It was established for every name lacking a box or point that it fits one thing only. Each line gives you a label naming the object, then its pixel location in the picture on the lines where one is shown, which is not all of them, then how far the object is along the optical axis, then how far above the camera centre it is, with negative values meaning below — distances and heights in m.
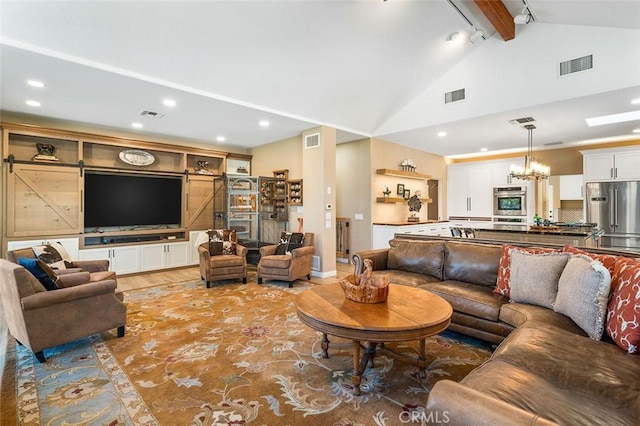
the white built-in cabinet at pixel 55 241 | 4.80 -0.44
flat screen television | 5.58 +0.30
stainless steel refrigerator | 5.95 +0.10
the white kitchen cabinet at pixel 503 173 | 8.05 +1.09
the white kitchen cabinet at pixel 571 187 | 7.38 +0.62
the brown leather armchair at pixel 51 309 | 2.55 -0.84
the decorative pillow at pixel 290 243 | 5.46 -0.51
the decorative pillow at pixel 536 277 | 2.45 -0.53
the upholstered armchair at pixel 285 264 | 4.96 -0.82
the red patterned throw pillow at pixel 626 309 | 1.78 -0.59
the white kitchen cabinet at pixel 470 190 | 8.63 +0.68
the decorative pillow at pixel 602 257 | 2.24 -0.35
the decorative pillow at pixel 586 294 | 2.00 -0.56
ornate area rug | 1.94 -1.24
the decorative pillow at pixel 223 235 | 5.42 -0.36
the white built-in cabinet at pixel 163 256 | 5.94 -0.81
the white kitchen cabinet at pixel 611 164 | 6.10 +0.99
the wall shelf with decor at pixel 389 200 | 6.79 +0.32
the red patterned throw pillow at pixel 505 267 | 2.82 -0.52
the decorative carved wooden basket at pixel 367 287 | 2.36 -0.58
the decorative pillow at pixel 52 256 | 3.57 -0.47
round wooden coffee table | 1.93 -0.70
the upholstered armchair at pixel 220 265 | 4.89 -0.82
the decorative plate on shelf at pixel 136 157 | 5.97 +1.16
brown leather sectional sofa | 1.09 -0.79
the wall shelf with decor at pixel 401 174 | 6.77 +0.95
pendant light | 5.63 +0.78
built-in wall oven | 7.90 +0.33
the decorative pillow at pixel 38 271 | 2.76 -0.49
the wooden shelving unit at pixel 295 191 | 6.39 +0.49
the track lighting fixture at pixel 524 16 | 3.88 +2.53
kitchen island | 3.83 -0.30
